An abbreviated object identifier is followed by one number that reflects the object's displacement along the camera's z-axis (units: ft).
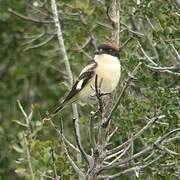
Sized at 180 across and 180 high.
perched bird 33.40
